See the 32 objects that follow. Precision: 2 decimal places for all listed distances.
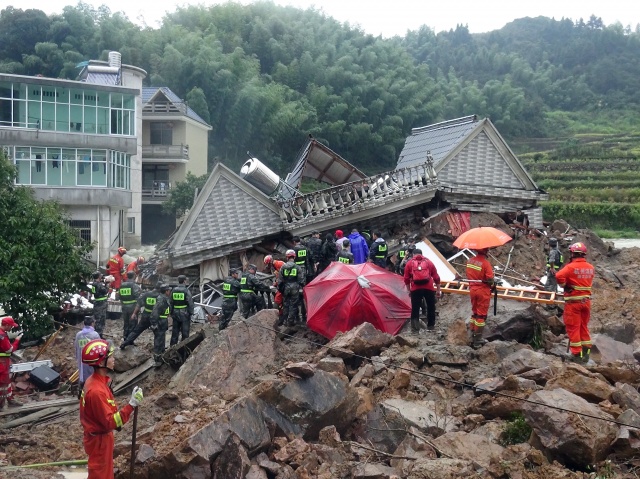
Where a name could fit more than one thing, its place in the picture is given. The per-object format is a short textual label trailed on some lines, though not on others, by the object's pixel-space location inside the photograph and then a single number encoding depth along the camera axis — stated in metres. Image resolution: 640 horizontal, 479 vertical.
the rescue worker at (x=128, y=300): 14.39
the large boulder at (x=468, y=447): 7.72
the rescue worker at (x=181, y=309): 13.38
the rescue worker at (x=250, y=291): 14.27
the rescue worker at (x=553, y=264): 14.98
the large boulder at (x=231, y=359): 10.86
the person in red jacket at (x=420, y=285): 12.16
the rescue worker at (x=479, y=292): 11.26
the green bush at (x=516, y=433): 8.10
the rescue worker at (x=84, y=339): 11.65
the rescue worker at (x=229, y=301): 14.17
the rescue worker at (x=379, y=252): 15.47
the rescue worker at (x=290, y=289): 13.37
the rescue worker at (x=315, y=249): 15.47
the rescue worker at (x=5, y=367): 11.77
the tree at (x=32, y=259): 15.55
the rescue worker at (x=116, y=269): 18.59
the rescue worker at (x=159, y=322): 13.22
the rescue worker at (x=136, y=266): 18.00
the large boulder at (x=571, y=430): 7.39
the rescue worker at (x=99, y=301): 15.28
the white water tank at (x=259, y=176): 19.42
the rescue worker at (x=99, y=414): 6.67
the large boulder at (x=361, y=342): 10.54
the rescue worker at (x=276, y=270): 13.66
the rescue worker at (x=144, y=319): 13.38
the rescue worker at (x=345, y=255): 14.32
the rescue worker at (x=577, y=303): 10.25
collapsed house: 17.89
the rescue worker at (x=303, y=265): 13.68
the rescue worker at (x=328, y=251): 15.48
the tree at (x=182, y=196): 37.66
